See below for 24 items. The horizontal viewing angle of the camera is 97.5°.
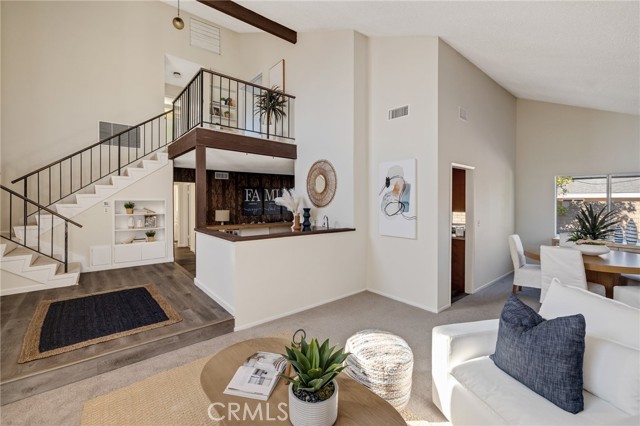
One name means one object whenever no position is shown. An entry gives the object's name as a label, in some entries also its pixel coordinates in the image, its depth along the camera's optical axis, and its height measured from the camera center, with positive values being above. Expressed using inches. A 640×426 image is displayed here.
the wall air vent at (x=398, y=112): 163.6 +60.5
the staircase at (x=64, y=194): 171.0 +14.4
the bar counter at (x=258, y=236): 133.0 -11.3
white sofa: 53.6 -36.9
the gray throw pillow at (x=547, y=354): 54.7 -29.3
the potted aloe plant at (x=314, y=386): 48.9 -31.1
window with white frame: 194.4 +13.4
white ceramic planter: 48.6 -34.9
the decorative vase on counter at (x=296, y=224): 191.9 -7.5
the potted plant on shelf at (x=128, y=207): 233.3 +4.5
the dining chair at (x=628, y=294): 116.9 -34.2
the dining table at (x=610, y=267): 119.9 -22.8
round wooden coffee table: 52.7 -38.7
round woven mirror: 190.8 +21.4
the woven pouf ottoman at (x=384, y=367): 70.6 -39.4
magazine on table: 59.9 -37.5
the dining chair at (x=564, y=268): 129.1 -25.8
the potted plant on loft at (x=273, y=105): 216.1 +86.1
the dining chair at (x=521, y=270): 161.9 -33.0
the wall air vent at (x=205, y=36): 290.0 +187.0
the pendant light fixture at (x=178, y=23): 160.2 +108.8
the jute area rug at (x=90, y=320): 105.0 -48.5
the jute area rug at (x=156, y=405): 72.1 -53.5
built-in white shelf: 230.7 -16.4
